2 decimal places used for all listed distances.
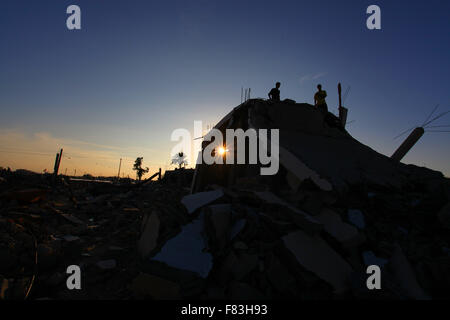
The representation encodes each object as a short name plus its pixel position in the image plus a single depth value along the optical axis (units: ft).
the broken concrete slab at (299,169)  12.24
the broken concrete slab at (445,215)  10.93
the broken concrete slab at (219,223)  9.45
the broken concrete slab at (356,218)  10.56
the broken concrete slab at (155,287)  7.79
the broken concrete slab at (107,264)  11.18
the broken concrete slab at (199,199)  11.74
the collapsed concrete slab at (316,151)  13.93
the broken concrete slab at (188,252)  8.32
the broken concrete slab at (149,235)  10.80
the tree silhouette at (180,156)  151.27
